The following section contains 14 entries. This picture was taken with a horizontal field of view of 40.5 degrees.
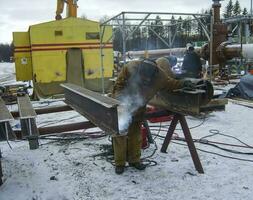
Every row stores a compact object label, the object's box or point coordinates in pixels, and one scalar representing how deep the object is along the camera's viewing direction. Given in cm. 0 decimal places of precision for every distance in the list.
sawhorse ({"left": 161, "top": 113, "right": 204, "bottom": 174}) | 479
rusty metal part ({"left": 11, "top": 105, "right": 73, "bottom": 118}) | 578
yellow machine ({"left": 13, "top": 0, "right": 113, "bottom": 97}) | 1297
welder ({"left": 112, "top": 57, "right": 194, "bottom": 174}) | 461
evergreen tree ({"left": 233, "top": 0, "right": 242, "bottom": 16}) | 5964
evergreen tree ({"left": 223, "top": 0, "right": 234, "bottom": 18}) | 6091
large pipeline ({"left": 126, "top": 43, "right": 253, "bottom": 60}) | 1402
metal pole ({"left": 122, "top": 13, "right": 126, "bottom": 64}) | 912
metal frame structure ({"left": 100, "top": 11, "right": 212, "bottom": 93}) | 919
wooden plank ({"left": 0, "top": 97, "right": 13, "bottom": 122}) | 374
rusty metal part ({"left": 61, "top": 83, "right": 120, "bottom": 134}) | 383
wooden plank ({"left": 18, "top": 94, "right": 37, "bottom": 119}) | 452
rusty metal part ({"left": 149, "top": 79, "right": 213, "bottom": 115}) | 457
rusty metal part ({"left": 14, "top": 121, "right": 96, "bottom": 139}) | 452
